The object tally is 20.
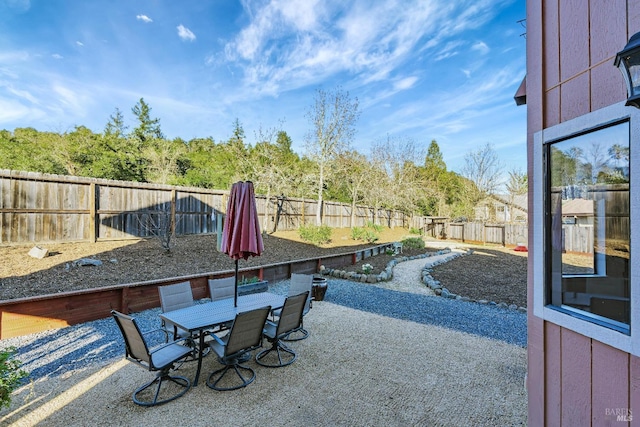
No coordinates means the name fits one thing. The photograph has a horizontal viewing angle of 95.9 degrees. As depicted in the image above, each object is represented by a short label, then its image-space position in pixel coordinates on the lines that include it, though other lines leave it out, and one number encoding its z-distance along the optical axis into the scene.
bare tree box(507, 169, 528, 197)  21.84
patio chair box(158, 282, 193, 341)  3.67
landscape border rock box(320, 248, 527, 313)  6.52
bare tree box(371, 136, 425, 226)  21.77
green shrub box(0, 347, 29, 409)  2.17
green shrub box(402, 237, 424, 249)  14.68
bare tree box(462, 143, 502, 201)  23.62
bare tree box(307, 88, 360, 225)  15.66
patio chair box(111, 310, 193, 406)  2.74
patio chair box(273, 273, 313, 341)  4.53
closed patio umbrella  3.86
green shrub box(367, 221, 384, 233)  16.53
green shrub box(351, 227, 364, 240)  14.40
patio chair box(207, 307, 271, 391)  3.05
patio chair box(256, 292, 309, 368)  3.62
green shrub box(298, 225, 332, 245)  11.91
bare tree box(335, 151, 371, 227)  18.94
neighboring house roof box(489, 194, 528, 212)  22.45
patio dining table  3.19
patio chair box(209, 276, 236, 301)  4.47
